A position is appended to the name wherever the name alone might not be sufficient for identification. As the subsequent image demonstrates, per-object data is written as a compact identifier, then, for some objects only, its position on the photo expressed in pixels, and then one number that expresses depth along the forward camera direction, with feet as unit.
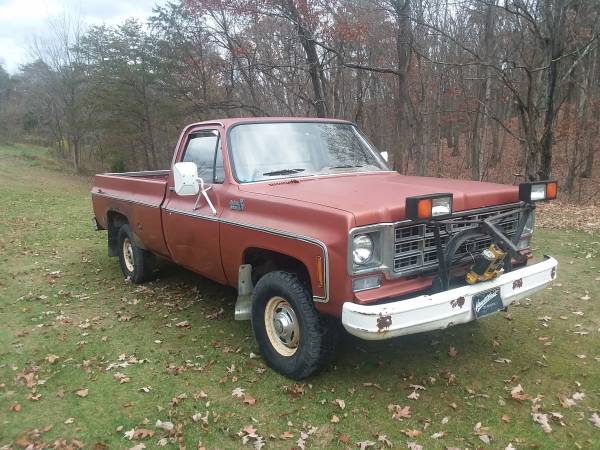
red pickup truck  10.46
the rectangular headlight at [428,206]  10.22
